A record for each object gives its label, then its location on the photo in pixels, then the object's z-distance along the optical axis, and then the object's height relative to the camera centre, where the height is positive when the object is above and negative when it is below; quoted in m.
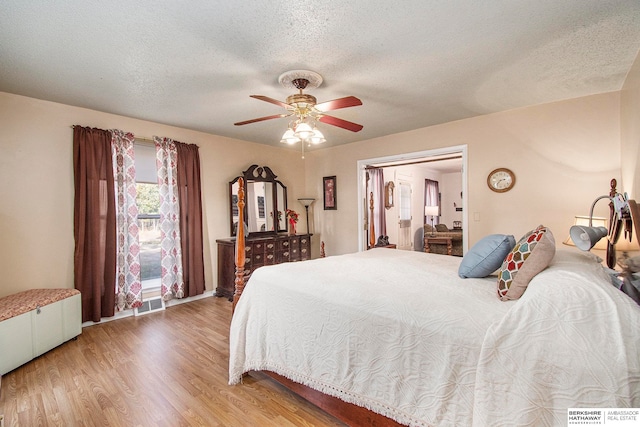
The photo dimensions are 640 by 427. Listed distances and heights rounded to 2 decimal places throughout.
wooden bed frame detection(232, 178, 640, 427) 1.42 -1.13
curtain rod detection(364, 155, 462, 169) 4.95 +0.81
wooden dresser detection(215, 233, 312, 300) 4.19 -0.69
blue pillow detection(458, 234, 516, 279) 1.85 -0.34
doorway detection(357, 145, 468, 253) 3.88 +0.51
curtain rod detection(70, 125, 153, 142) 3.67 +0.96
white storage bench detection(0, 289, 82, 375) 2.29 -0.97
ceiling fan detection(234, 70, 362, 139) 2.33 +0.87
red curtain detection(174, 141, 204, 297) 4.00 -0.09
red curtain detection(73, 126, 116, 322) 3.17 -0.11
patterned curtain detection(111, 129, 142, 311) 3.46 -0.15
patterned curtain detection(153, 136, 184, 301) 3.83 -0.14
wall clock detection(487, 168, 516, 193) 3.49 +0.32
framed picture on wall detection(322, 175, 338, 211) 5.34 +0.31
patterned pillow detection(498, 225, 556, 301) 1.46 -0.31
